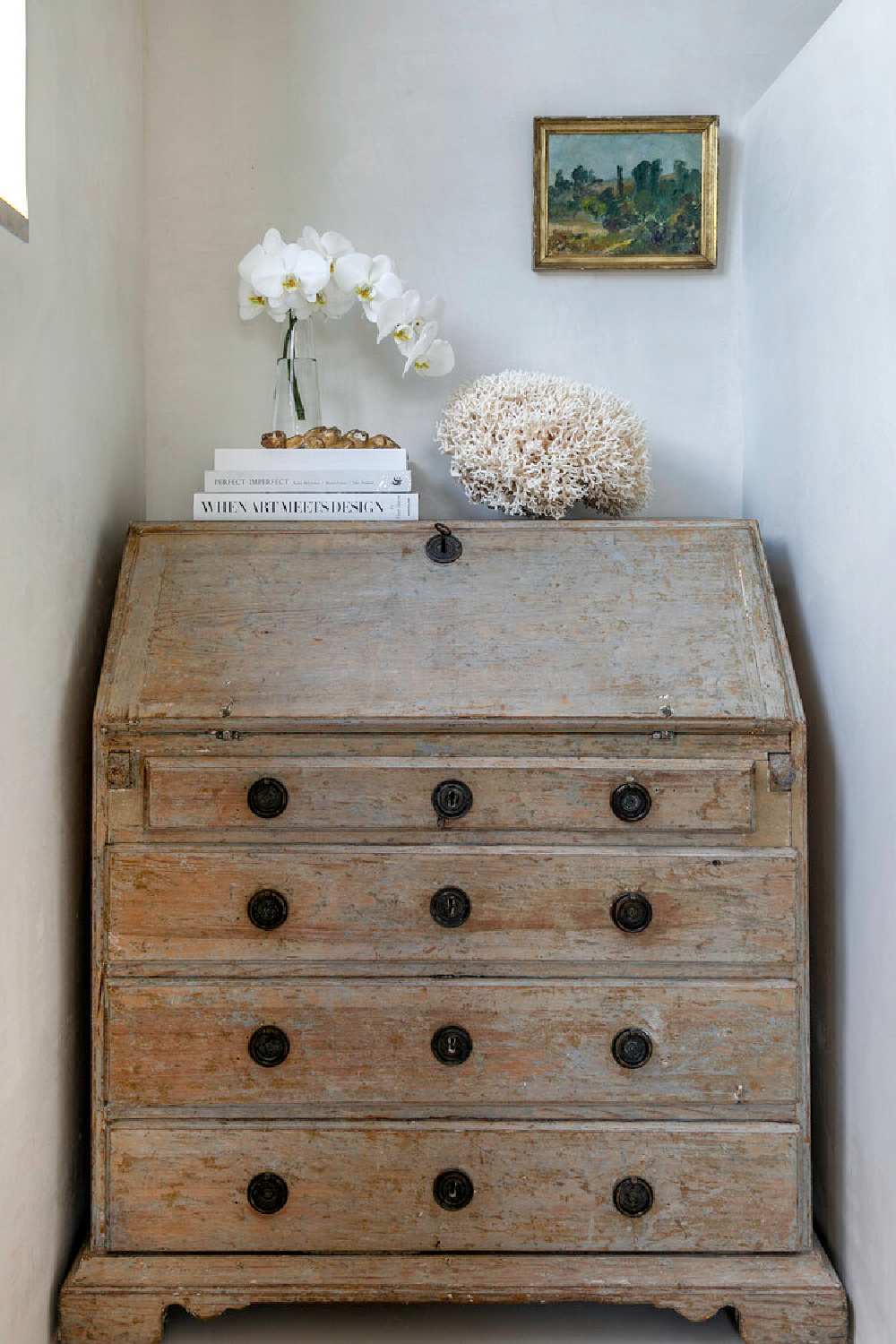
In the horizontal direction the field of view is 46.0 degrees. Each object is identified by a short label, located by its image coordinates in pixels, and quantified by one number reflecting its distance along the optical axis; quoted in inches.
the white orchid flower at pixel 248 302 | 78.8
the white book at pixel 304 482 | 70.9
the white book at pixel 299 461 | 71.0
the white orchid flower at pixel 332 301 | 78.2
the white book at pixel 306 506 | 70.5
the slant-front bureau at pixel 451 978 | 62.2
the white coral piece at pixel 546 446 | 69.1
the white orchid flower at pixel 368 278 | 76.2
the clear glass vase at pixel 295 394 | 77.4
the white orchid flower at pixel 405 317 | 76.9
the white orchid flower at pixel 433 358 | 77.9
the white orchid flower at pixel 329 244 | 76.3
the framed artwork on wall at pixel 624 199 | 82.0
